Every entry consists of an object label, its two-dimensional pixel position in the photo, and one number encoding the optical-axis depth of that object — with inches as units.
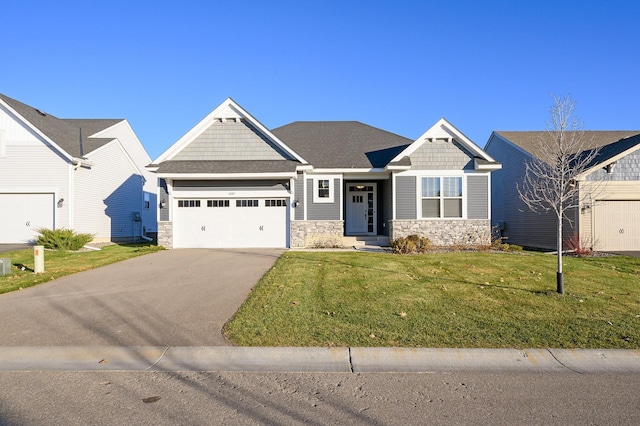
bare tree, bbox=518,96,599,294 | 322.0
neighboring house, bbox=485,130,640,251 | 691.4
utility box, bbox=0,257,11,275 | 425.4
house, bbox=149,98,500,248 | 695.1
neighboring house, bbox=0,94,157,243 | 731.4
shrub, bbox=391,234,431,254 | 606.5
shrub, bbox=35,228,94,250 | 670.5
